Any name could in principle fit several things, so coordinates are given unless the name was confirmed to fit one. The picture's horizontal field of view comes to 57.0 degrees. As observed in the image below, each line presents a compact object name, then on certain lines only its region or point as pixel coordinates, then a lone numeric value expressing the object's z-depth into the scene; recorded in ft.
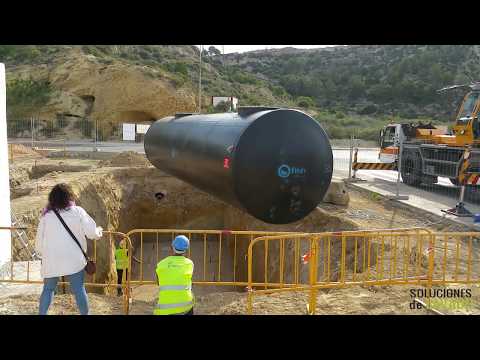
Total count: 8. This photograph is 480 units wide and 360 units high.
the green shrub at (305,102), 182.91
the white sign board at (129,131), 76.53
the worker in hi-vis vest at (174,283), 14.64
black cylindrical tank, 18.97
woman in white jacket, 15.25
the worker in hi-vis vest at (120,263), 20.14
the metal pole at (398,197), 43.27
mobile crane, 41.63
